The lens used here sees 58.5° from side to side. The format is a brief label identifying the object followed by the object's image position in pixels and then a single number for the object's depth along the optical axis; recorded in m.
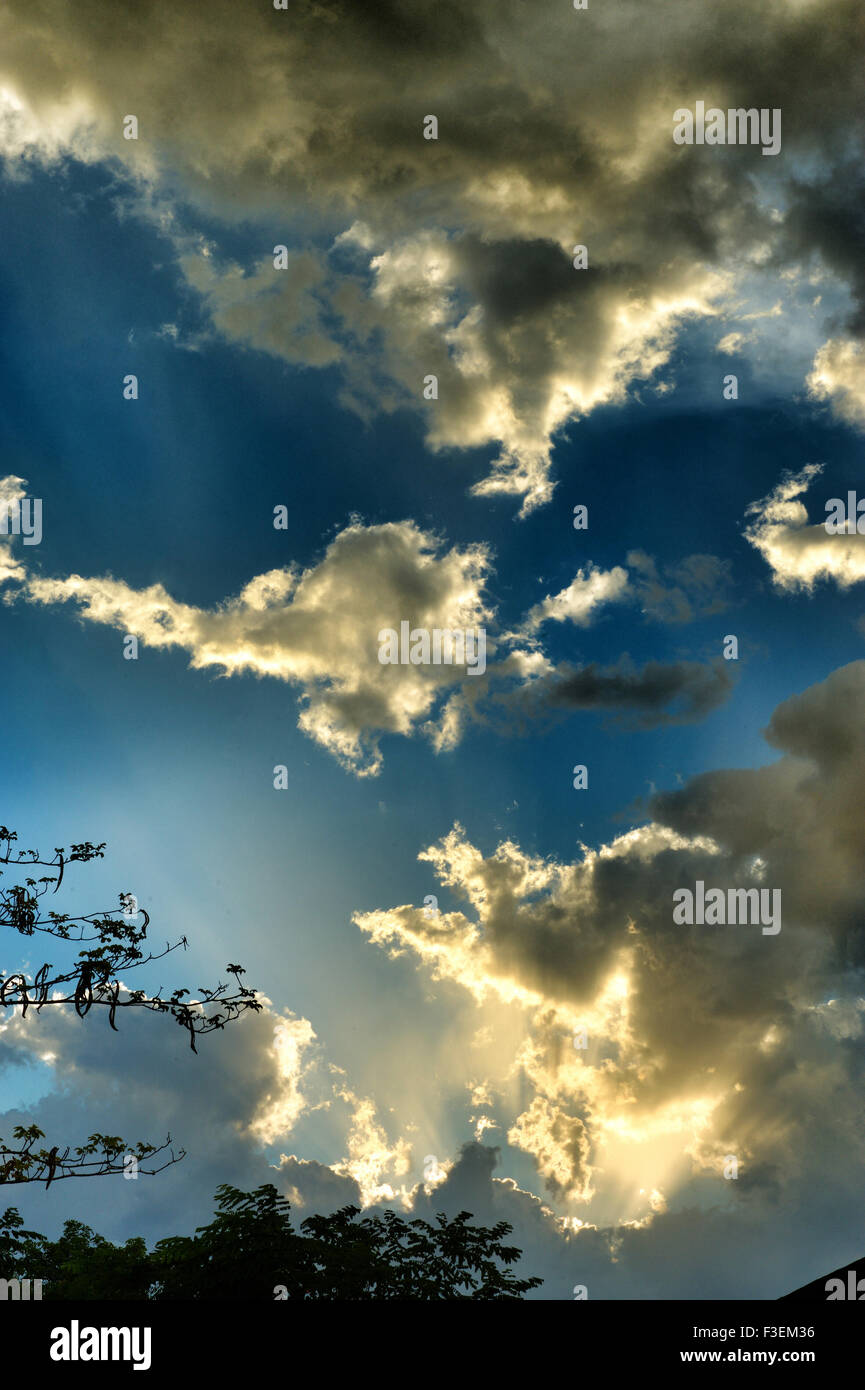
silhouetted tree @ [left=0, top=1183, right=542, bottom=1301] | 20.66
